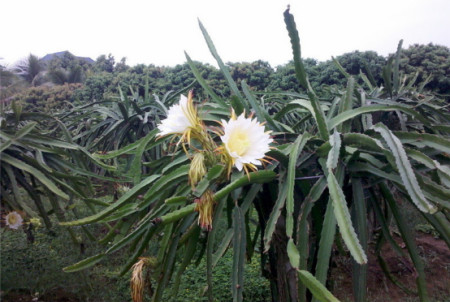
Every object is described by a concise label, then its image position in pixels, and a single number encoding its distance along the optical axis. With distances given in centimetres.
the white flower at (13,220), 262
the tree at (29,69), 2286
